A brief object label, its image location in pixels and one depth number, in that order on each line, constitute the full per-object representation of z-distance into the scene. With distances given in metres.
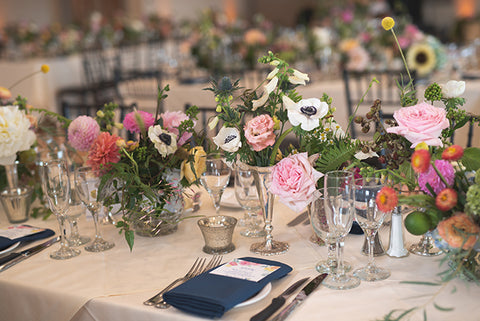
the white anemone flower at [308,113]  1.34
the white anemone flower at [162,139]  1.52
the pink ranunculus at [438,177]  1.19
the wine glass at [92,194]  1.50
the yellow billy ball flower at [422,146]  1.20
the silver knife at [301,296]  1.13
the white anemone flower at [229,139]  1.39
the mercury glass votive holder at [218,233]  1.45
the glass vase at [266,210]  1.45
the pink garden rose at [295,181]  1.34
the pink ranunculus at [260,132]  1.37
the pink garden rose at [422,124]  1.26
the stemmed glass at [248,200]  1.51
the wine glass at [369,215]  1.26
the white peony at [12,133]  1.73
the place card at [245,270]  1.26
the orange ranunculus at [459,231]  1.09
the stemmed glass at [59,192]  1.49
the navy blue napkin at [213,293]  1.15
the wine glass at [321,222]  1.26
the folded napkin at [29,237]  1.56
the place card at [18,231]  1.62
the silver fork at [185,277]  1.23
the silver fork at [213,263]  1.36
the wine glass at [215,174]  1.55
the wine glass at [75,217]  1.58
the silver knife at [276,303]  1.12
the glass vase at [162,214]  1.54
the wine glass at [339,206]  1.22
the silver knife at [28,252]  1.47
